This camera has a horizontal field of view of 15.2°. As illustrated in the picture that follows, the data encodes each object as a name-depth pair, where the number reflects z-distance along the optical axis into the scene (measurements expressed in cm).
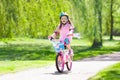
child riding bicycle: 1181
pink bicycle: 1157
